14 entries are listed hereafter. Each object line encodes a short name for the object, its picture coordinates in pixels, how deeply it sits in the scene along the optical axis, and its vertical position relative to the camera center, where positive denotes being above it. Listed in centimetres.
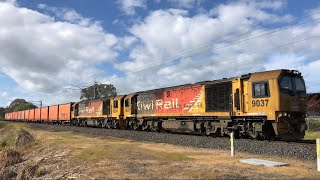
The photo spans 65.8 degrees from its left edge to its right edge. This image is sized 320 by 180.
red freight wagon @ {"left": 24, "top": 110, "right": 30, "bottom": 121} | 6285 -171
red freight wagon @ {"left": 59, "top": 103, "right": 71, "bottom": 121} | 3980 -79
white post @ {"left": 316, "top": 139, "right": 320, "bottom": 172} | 723 -143
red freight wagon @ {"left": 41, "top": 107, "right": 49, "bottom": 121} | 5006 -139
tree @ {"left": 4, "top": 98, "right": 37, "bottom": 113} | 13490 +196
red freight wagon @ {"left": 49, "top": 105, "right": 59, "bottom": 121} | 4481 -91
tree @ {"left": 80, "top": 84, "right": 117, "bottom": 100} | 8148 +532
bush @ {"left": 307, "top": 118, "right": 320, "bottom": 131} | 2617 -219
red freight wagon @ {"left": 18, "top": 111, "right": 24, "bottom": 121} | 6841 -213
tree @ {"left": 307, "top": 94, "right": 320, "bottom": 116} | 3106 +32
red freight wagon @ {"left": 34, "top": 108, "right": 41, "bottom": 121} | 5439 -151
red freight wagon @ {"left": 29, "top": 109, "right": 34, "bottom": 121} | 5900 -173
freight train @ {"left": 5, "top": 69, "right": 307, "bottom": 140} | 1319 -1
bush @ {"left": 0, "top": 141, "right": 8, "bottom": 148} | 2113 -316
